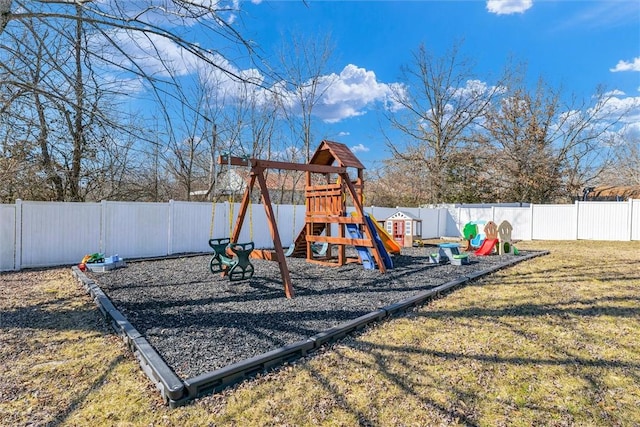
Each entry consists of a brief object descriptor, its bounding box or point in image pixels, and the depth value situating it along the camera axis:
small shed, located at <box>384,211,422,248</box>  12.60
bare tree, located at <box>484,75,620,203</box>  20.70
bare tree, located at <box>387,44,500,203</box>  20.88
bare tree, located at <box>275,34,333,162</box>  14.69
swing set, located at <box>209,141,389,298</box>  5.60
